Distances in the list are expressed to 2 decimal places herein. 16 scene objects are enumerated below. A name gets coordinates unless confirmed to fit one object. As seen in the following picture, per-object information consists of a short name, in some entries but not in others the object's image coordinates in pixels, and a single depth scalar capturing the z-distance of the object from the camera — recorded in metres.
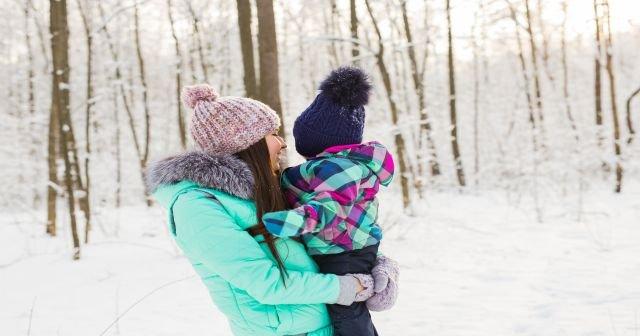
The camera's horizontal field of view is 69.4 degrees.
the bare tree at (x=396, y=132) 8.55
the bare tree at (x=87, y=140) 7.53
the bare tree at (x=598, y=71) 11.54
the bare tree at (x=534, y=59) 14.61
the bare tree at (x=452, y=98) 13.98
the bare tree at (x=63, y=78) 6.29
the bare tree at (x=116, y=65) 14.15
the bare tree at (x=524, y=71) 14.50
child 1.67
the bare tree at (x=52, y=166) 8.73
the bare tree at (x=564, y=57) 14.04
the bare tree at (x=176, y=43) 15.91
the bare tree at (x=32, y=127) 21.19
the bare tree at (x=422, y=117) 12.55
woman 1.46
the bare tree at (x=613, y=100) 10.67
